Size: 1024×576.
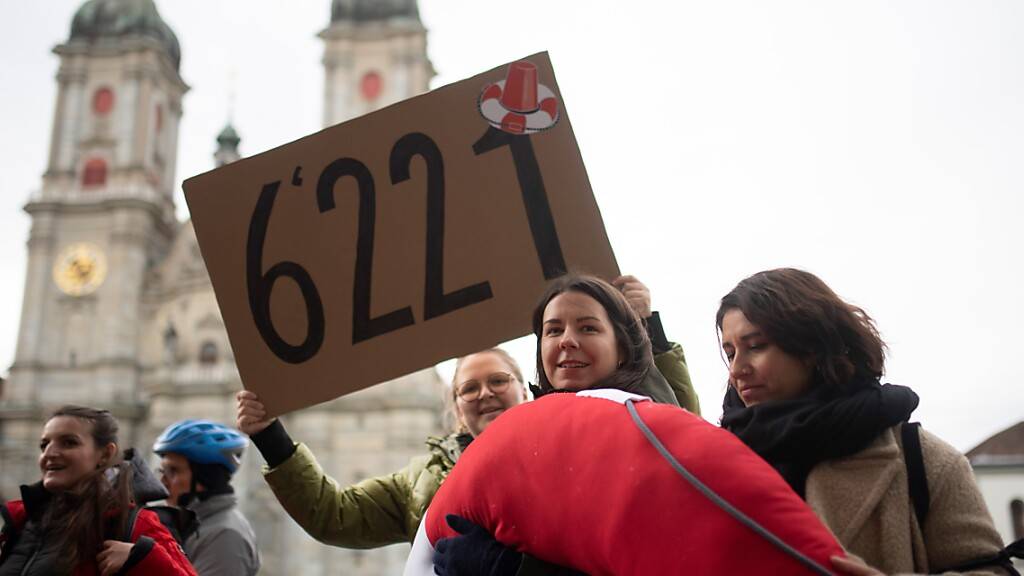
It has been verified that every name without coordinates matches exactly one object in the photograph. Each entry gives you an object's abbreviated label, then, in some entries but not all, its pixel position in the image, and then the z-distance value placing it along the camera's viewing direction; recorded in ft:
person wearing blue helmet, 12.56
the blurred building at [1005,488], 72.08
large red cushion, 4.21
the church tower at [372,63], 109.49
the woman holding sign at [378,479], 9.92
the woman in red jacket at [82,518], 9.20
